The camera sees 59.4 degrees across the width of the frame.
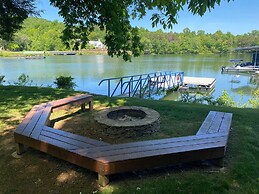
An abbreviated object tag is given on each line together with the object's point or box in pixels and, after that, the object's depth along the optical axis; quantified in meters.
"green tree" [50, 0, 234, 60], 3.61
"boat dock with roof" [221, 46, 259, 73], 25.77
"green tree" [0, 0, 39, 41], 6.03
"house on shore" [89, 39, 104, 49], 73.12
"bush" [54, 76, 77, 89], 8.77
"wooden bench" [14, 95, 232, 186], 2.08
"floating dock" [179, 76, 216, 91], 16.66
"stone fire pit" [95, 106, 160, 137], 3.19
